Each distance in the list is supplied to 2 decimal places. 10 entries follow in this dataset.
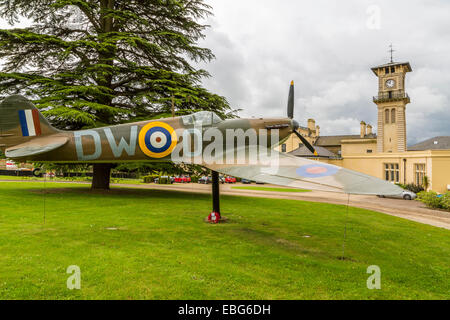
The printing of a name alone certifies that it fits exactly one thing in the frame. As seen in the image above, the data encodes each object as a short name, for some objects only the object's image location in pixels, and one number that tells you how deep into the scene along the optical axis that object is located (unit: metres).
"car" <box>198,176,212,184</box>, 40.31
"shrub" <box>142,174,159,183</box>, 39.84
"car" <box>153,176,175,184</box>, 38.70
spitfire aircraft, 8.81
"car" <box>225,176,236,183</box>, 45.72
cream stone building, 29.82
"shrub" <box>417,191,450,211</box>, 19.18
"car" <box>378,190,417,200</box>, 25.22
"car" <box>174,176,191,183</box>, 41.50
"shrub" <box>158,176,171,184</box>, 38.25
